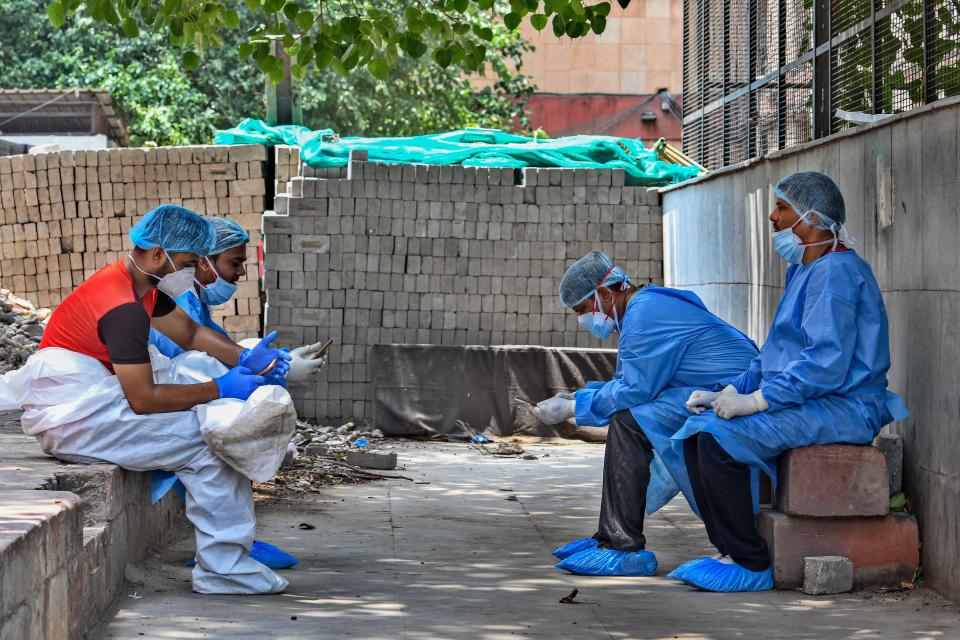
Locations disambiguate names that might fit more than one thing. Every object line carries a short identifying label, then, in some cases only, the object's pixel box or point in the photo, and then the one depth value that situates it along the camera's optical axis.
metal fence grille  11.63
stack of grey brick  21.86
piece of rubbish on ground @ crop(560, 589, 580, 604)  9.95
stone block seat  10.20
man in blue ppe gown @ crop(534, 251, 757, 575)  11.17
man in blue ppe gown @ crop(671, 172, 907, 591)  10.03
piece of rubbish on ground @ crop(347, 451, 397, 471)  17.56
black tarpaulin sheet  21.80
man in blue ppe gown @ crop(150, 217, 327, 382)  11.92
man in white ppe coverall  9.48
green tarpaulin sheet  22.77
